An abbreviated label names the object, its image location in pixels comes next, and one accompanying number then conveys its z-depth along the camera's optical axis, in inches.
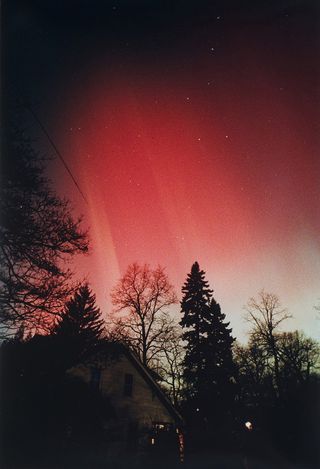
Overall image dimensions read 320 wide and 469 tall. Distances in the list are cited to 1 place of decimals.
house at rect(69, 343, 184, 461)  762.2
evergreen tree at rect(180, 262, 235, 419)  1008.9
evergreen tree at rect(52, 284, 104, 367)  388.8
